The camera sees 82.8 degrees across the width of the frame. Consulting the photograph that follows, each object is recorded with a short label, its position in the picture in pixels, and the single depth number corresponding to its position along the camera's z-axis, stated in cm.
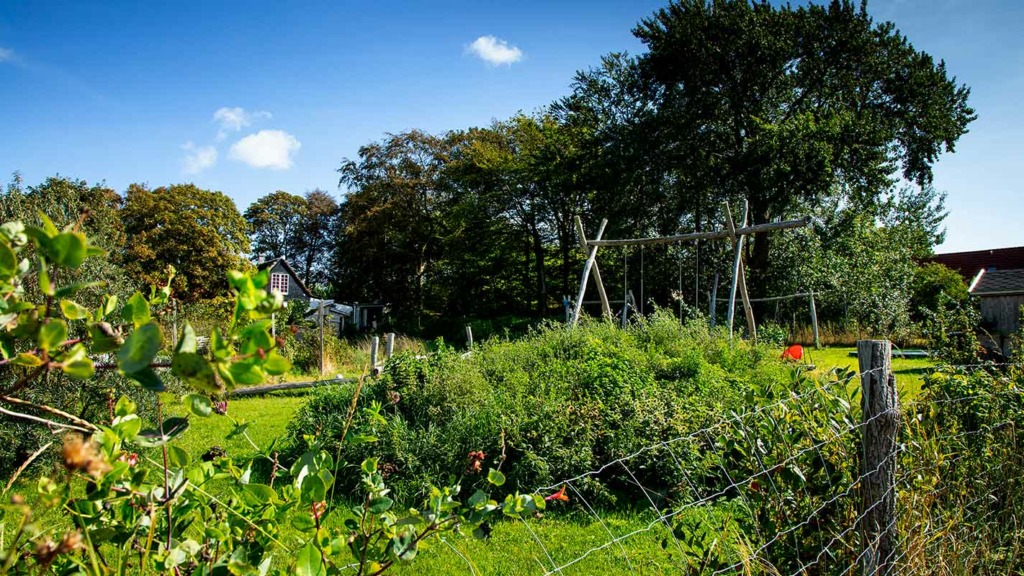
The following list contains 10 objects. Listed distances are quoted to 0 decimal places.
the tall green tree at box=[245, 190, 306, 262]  4194
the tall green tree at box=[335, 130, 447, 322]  3097
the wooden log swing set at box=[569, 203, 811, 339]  980
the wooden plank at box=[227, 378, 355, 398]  1111
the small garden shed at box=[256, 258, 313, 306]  3522
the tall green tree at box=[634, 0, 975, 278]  1733
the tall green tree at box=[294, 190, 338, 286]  4281
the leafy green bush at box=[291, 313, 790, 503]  488
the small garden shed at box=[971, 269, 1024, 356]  1410
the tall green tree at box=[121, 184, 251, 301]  2116
